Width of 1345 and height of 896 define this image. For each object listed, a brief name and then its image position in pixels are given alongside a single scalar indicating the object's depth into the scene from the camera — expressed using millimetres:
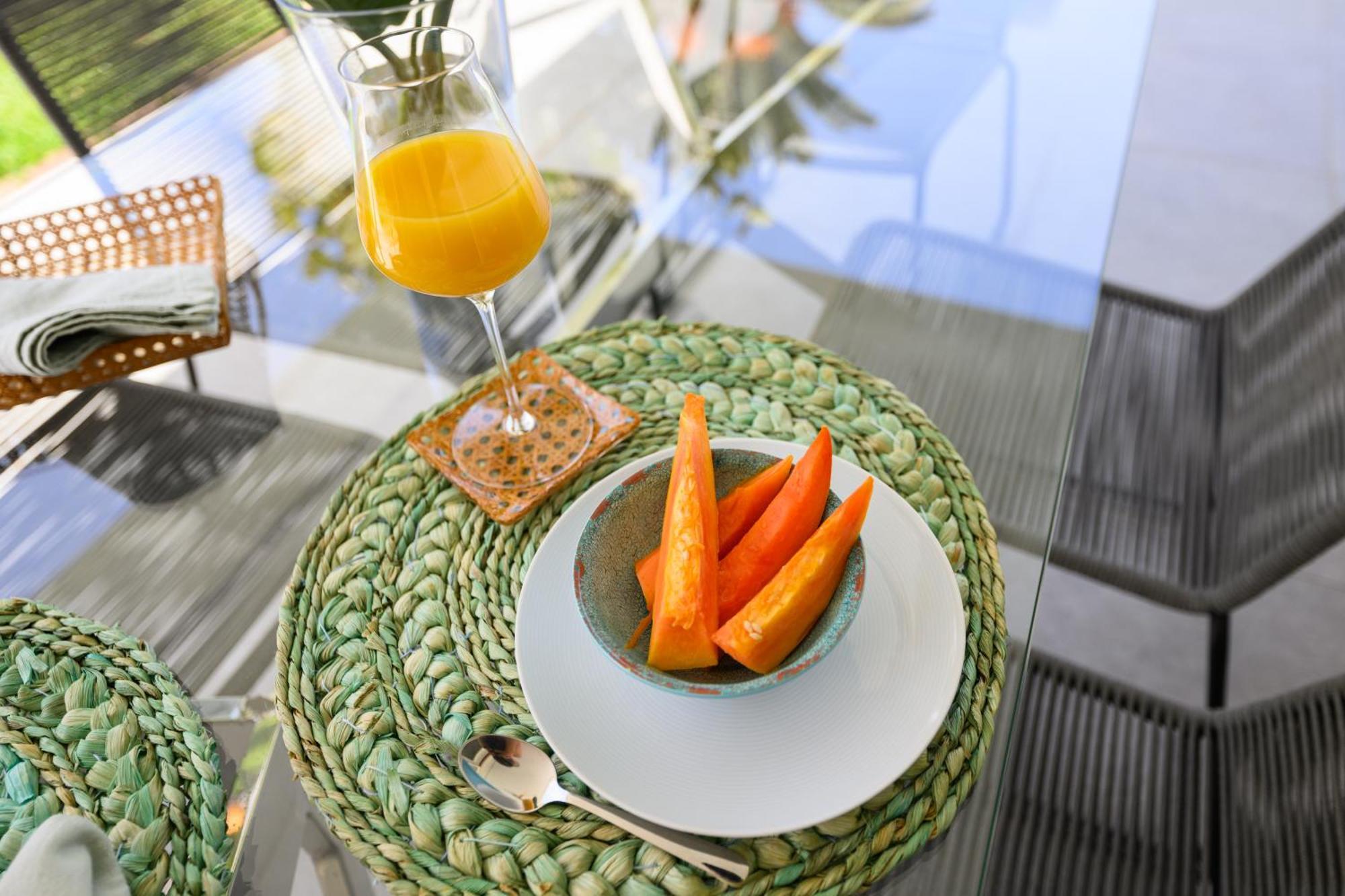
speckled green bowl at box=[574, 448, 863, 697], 449
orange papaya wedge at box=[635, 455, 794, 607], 525
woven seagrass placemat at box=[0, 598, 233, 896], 483
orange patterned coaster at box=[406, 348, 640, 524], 608
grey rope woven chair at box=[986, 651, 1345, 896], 691
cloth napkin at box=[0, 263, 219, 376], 698
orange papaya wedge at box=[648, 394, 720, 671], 454
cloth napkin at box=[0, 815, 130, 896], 428
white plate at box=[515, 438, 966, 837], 451
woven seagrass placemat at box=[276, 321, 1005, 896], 460
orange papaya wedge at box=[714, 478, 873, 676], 449
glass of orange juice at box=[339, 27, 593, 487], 547
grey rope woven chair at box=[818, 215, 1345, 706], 751
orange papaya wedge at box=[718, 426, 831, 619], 493
